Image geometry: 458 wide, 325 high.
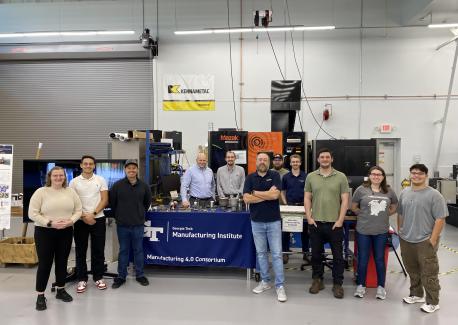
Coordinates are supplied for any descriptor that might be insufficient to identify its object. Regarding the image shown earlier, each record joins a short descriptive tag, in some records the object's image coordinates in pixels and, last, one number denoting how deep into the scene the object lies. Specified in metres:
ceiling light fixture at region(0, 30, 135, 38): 7.84
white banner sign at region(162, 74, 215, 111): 9.46
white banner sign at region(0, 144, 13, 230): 4.95
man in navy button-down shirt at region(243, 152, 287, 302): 3.70
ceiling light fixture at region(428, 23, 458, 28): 7.34
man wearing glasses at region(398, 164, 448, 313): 3.32
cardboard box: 4.74
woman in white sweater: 3.39
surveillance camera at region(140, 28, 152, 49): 9.12
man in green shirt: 3.69
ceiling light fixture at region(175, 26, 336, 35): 7.54
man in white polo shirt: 3.91
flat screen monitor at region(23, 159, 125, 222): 4.51
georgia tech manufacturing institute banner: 4.27
